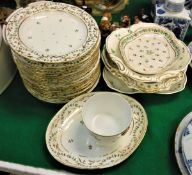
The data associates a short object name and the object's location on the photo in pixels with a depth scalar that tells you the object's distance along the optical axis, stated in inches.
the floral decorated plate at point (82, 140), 25.2
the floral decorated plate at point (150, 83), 28.0
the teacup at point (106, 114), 26.0
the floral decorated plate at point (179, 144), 25.0
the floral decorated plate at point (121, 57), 28.3
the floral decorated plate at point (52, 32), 26.0
